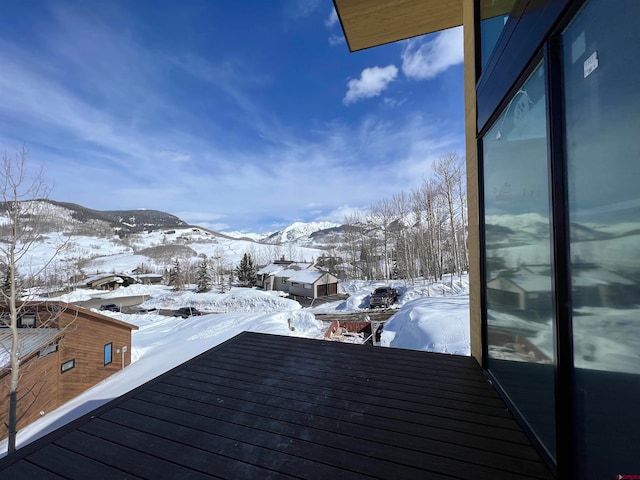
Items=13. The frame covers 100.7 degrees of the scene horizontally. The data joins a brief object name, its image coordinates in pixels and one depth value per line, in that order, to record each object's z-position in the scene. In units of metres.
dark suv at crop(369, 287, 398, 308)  15.33
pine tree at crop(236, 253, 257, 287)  28.52
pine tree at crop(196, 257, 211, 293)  27.70
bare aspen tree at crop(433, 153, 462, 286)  16.25
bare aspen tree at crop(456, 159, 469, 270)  15.56
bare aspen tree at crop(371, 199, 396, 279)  23.53
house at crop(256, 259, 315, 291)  26.23
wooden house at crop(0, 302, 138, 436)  7.72
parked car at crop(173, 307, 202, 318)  19.96
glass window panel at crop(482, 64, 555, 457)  1.19
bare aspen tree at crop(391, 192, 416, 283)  21.67
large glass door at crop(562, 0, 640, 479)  0.72
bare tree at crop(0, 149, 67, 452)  7.03
